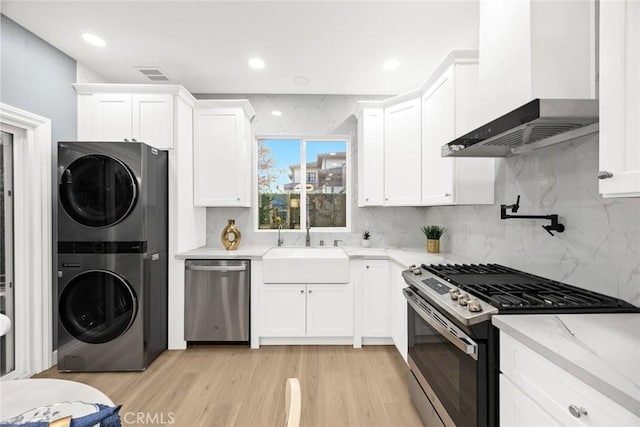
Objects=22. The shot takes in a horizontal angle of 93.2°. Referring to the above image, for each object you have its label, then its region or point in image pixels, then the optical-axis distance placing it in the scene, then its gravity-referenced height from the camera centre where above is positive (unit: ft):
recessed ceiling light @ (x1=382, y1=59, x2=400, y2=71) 9.35 +4.64
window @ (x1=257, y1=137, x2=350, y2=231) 12.43 +1.35
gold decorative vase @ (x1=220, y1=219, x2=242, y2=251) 10.86 -0.88
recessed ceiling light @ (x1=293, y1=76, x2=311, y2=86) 10.47 +4.65
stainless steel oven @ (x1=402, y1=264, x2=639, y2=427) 4.04 -1.74
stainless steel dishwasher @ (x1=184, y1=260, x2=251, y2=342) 9.59 -2.83
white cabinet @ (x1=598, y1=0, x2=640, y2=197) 3.08 +1.21
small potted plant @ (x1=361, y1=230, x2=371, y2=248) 11.66 -1.10
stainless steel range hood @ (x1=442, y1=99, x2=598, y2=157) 3.94 +1.29
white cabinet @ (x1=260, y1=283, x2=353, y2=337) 9.65 -3.14
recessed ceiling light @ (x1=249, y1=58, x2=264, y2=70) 9.39 +4.70
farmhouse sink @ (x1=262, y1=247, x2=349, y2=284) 9.56 -1.82
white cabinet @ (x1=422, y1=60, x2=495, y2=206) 7.20 +1.92
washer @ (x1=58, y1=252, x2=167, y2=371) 8.12 -2.71
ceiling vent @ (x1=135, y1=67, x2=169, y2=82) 9.90 +4.67
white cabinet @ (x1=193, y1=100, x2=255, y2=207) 10.68 +2.22
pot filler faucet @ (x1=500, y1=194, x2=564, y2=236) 5.31 -0.22
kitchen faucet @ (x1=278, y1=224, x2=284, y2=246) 11.96 -1.17
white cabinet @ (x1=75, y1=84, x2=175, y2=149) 9.48 +3.06
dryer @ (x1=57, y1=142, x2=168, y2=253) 8.05 +0.48
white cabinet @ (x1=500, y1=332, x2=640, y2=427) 2.56 -1.82
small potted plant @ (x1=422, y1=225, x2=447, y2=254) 10.04 -0.86
